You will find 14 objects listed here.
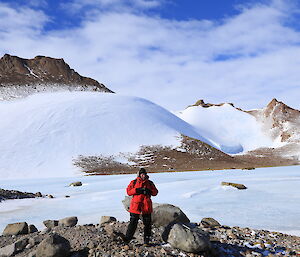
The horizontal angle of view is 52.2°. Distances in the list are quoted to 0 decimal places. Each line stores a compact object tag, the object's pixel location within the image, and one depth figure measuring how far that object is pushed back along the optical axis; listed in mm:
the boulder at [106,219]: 10570
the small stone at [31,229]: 10400
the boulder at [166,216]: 9086
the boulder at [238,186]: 24688
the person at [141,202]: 7680
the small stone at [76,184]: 35381
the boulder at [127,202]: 11523
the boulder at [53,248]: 7035
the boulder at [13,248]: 7734
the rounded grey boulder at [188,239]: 7328
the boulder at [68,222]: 10766
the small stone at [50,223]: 10650
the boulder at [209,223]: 10220
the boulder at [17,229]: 10133
